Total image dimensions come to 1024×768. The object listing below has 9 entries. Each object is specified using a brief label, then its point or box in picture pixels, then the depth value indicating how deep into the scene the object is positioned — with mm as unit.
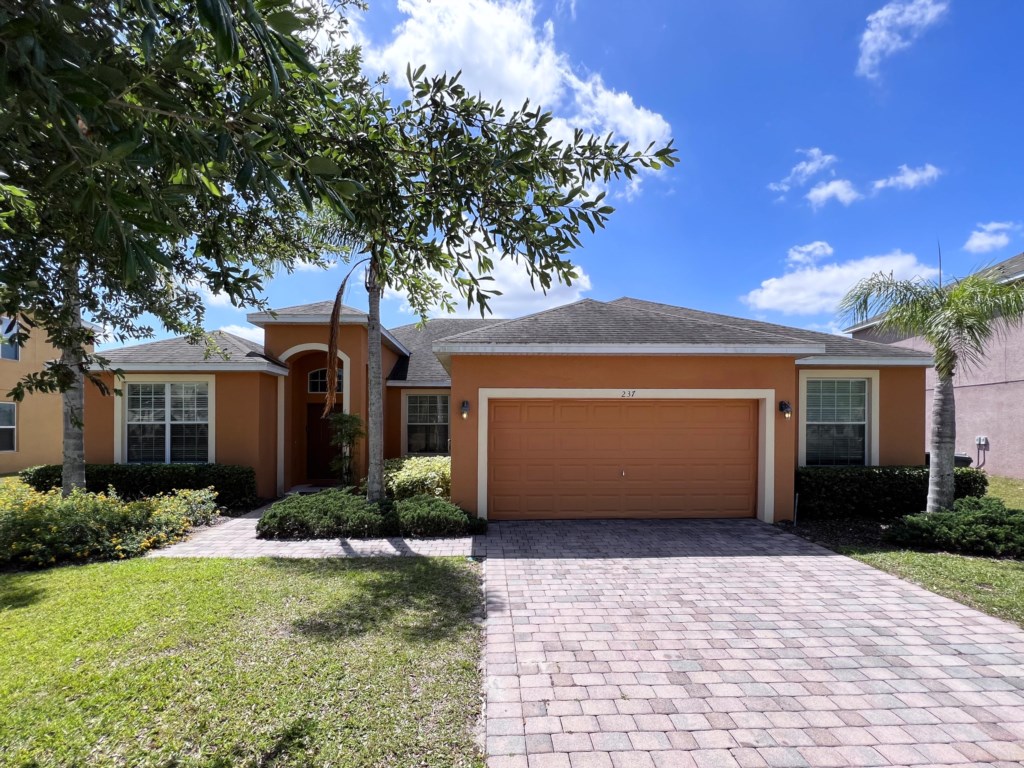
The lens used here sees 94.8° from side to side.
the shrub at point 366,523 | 8219
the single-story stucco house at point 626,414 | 9047
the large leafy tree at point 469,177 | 3453
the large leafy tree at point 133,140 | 1957
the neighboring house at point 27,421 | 17438
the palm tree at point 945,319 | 7871
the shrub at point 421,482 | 10117
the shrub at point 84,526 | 6909
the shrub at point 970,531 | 7246
